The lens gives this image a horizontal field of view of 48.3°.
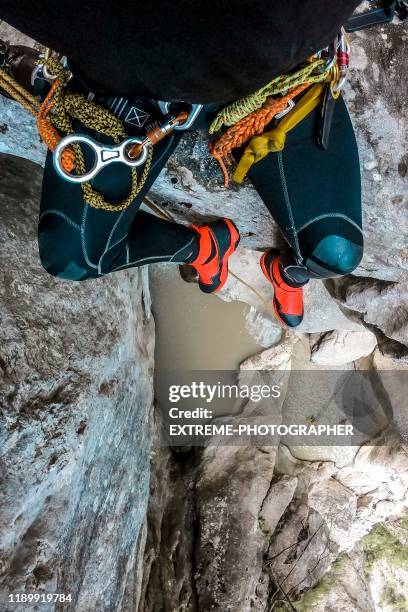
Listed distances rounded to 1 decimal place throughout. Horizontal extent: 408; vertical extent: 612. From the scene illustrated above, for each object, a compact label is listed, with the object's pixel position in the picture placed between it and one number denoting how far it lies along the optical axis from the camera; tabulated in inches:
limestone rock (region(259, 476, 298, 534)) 119.2
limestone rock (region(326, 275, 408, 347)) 99.5
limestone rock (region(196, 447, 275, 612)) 104.1
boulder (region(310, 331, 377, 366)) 141.8
